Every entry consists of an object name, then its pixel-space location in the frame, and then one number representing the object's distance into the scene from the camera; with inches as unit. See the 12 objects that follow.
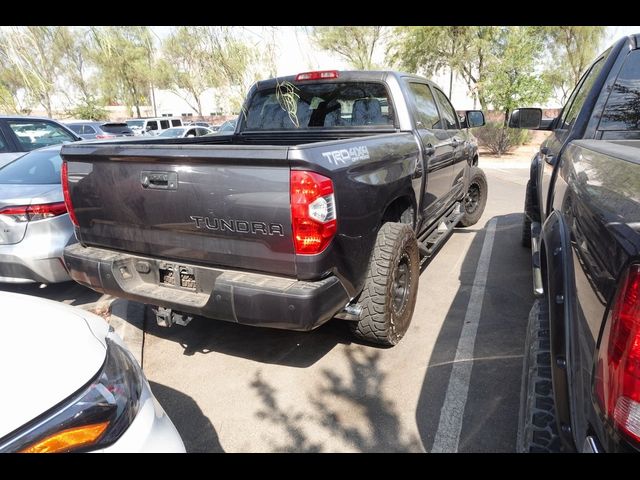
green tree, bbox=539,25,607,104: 1037.5
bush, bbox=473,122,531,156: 691.4
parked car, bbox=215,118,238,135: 627.2
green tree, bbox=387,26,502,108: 785.6
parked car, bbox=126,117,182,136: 850.1
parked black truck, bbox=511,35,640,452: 39.7
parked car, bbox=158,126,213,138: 705.3
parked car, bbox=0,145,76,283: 146.6
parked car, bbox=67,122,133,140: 673.1
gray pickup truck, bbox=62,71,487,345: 89.4
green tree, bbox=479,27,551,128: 617.0
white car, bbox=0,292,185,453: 50.3
